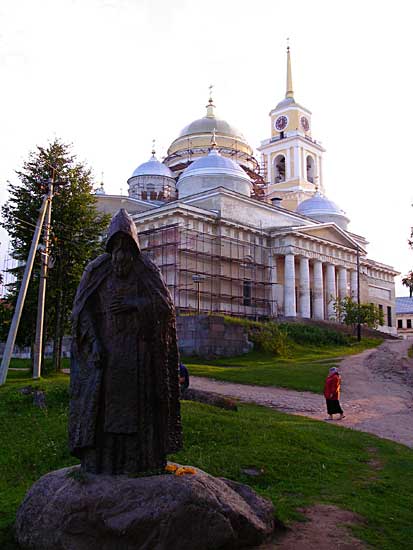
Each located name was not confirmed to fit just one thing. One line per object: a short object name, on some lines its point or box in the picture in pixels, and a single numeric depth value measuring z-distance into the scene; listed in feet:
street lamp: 129.17
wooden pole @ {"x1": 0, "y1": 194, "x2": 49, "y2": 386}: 61.00
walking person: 51.39
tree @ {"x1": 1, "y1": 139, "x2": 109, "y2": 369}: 79.48
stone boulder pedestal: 16.14
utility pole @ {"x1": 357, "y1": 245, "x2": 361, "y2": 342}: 133.08
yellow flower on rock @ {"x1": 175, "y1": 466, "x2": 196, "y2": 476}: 18.16
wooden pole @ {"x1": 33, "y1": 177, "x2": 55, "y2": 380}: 66.59
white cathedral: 141.18
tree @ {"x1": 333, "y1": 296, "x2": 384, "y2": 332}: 136.05
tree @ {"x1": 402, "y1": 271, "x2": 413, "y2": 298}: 82.96
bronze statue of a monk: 18.17
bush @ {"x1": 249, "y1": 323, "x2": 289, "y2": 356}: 109.70
